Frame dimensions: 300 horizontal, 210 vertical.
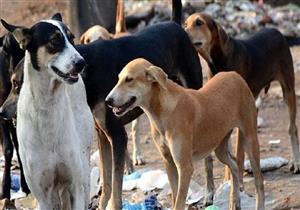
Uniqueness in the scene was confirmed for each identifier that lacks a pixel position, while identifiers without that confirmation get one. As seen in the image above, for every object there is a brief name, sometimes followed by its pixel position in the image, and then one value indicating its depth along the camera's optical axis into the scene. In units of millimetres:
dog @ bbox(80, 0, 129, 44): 19593
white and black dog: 11549
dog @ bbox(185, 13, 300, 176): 17491
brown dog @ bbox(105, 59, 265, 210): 13060
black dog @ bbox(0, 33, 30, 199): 14508
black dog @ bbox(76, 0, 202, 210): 14313
